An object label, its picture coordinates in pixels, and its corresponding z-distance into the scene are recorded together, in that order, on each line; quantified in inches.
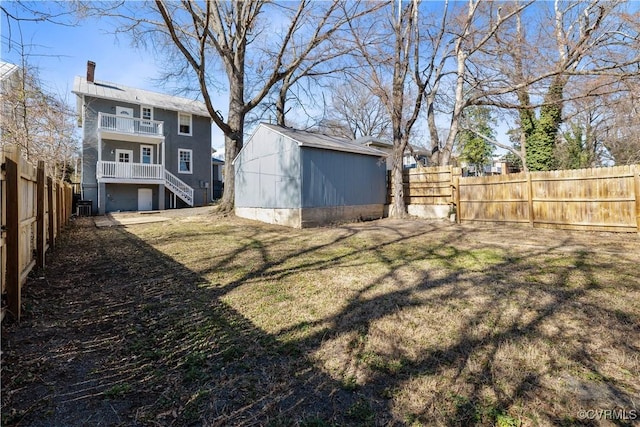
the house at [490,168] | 864.9
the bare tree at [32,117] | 425.1
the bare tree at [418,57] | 469.1
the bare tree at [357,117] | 1221.7
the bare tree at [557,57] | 394.0
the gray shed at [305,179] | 407.2
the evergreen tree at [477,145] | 1163.3
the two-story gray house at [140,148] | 724.0
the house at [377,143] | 952.9
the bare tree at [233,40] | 434.9
